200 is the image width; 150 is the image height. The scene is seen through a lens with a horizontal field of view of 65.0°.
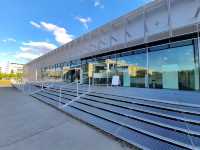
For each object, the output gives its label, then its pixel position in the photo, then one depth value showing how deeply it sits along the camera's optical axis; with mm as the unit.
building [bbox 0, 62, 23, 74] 48297
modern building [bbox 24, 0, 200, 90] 7688
